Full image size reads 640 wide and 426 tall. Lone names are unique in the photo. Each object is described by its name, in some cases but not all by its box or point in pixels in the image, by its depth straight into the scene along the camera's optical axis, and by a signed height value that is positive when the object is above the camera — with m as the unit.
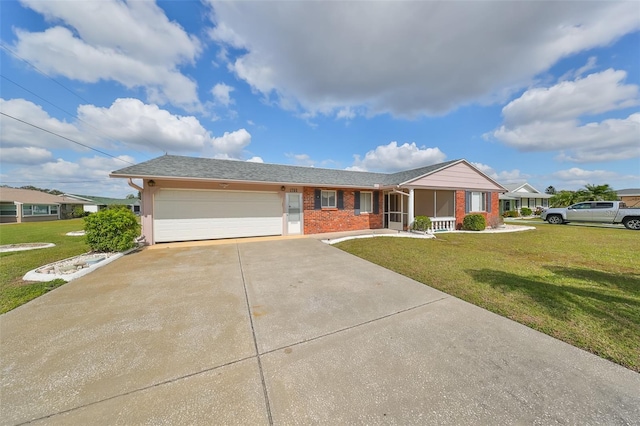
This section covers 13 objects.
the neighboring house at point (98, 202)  42.78 +2.15
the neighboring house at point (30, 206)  27.23 +0.90
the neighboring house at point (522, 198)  29.41 +1.30
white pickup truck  14.09 -0.42
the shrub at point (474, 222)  13.64 -0.79
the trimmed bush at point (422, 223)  12.18 -0.73
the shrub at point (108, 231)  7.27 -0.58
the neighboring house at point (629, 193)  37.88 +2.50
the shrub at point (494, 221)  15.09 -0.82
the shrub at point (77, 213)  35.22 -0.03
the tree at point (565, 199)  26.55 +1.03
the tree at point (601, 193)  24.34 +1.53
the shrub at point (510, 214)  25.83 -0.63
